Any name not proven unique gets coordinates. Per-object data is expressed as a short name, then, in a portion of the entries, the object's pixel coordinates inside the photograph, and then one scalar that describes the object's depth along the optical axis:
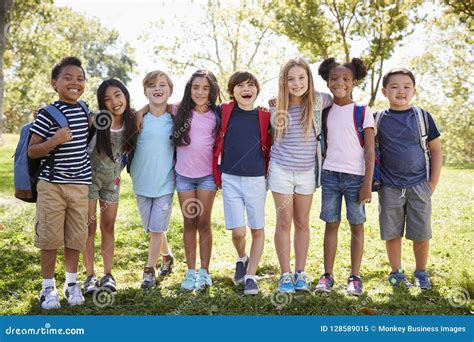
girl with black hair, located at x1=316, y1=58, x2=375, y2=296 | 4.22
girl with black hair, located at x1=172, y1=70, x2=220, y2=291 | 4.35
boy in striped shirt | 3.91
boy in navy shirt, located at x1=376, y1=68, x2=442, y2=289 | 4.34
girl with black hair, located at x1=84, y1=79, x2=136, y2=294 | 4.26
